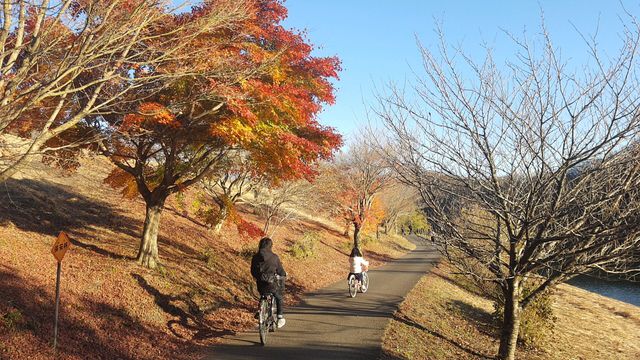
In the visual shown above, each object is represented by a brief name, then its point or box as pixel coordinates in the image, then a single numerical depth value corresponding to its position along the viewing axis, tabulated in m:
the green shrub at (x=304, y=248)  20.73
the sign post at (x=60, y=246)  6.06
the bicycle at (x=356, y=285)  13.54
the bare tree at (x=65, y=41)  4.49
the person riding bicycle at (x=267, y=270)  8.01
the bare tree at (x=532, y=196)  5.67
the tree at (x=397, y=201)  39.55
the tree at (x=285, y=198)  19.14
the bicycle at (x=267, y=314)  7.65
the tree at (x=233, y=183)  13.86
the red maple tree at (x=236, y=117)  8.38
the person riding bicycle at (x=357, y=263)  13.77
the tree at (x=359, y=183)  29.22
